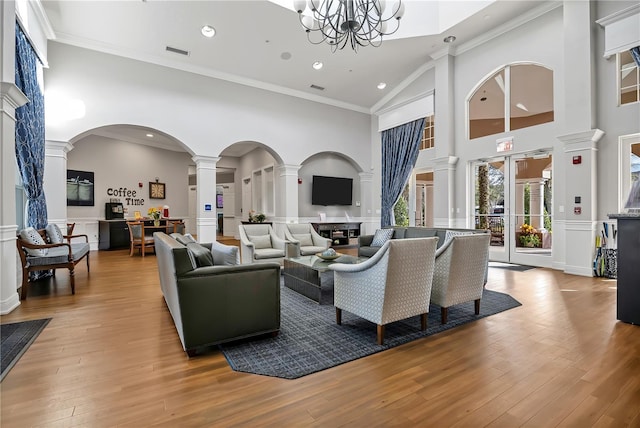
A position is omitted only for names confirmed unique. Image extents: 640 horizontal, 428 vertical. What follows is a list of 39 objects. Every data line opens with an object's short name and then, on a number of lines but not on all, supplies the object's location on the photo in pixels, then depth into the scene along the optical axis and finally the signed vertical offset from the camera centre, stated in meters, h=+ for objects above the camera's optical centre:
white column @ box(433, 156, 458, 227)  7.17 +0.48
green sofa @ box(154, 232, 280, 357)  2.34 -0.68
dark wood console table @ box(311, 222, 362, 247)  9.29 -0.61
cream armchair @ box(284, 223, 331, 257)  5.95 -0.53
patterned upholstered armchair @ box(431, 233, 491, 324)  2.99 -0.58
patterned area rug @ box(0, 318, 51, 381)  2.31 -1.06
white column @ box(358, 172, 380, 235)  10.04 +0.32
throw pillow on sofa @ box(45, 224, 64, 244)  4.98 -0.30
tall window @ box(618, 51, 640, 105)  4.79 +2.02
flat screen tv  9.47 +0.68
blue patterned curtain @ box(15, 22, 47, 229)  4.36 +1.23
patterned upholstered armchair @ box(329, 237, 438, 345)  2.49 -0.60
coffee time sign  9.20 +0.59
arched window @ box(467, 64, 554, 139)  5.91 +2.26
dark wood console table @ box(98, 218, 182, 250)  8.59 -0.50
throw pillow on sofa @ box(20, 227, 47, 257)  4.04 -0.32
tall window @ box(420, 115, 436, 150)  8.01 +2.00
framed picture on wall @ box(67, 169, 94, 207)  8.37 +0.73
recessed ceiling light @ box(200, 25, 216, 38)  6.05 +3.59
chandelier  3.65 +2.45
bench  3.85 -0.58
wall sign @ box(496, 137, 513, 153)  6.27 +1.34
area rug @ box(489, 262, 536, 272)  5.73 -1.08
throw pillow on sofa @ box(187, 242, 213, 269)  2.59 -0.37
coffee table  3.72 -0.82
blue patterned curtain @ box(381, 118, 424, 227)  8.30 +1.49
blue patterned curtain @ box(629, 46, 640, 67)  4.63 +2.32
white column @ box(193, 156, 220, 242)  7.30 +0.37
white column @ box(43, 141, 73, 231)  5.84 +0.66
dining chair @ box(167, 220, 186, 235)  8.56 -0.34
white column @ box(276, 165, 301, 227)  8.55 +0.59
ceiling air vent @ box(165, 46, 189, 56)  6.49 +3.44
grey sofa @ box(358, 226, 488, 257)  5.04 -0.40
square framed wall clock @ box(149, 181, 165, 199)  9.99 +0.77
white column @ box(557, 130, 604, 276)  5.04 +0.15
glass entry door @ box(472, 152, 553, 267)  5.98 +0.09
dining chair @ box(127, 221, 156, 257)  7.52 -0.57
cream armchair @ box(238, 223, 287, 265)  5.44 -0.59
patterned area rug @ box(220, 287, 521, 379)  2.23 -1.08
